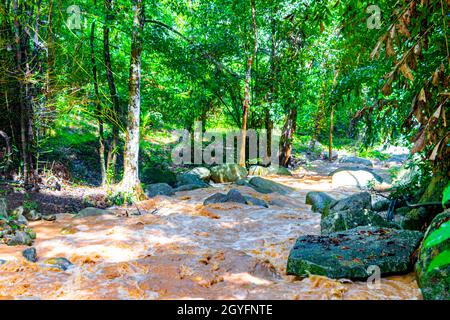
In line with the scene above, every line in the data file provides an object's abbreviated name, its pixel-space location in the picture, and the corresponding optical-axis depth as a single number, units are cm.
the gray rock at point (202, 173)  1239
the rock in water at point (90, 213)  617
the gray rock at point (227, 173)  1248
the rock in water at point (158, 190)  897
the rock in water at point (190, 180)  1090
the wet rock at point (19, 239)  453
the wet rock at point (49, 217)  600
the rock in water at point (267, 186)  1019
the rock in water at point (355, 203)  615
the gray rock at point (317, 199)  767
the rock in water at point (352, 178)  1205
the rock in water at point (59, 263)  379
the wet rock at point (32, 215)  591
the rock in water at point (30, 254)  398
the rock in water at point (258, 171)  1401
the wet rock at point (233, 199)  770
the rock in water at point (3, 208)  525
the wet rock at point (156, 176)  1076
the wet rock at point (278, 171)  1434
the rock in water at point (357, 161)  1872
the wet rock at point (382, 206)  701
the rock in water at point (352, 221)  489
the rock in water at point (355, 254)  340
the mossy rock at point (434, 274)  275
